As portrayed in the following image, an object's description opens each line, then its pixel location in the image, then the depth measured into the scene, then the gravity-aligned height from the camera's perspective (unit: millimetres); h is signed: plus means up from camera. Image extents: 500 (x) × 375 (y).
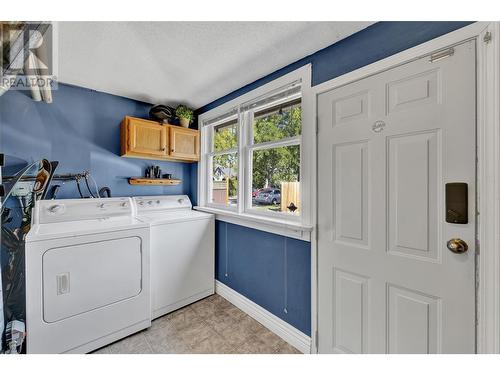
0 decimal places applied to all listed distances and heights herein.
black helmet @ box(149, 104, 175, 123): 2422 +889
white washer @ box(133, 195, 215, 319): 2012 -718
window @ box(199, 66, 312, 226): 1789 +340
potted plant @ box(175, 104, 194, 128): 2580 +925
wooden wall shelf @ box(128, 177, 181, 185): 2446 +70
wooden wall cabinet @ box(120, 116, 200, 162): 2234 +543
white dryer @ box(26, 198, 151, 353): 1412 -704
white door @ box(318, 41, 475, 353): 1002 -138
